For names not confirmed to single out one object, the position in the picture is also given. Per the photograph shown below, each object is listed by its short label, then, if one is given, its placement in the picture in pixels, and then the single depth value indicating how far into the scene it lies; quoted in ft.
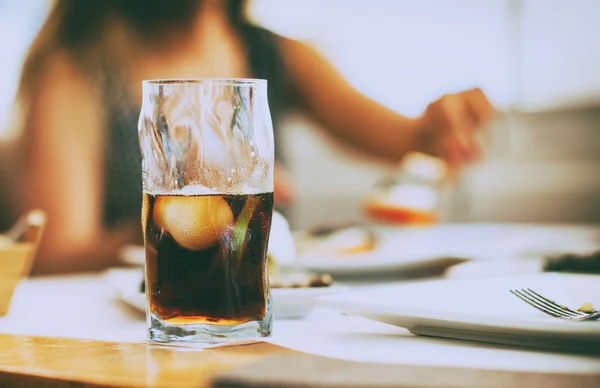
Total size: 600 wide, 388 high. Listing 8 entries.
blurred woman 7.92
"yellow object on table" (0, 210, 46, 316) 2.67
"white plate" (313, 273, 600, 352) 2.12
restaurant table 2.02
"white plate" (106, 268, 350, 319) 2.56
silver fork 2.20
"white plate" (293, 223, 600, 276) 3.26
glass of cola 2.26
